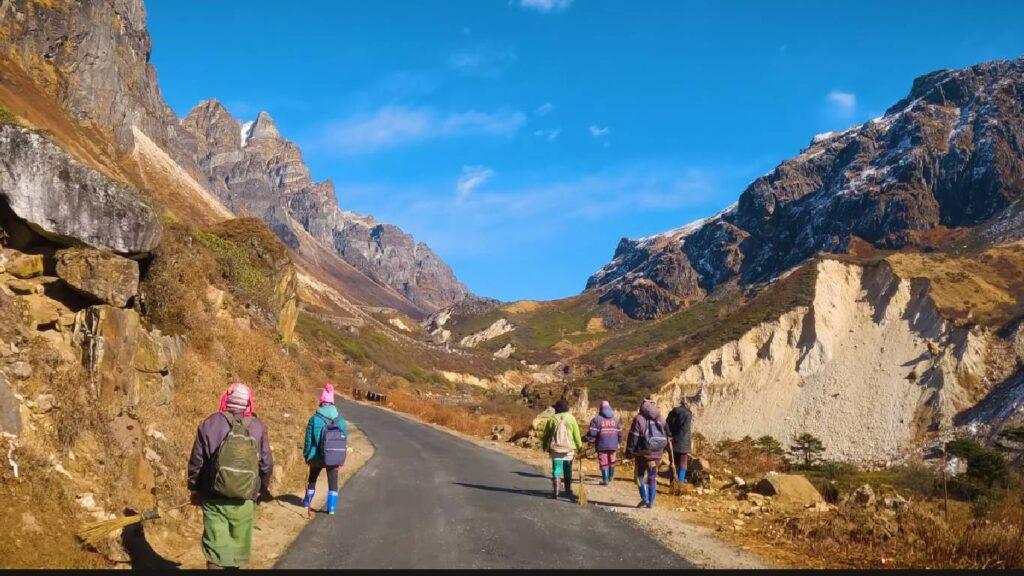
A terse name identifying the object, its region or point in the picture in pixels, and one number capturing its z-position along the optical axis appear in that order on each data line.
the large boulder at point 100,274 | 9.30
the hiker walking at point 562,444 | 11.99
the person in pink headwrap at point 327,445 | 9.89
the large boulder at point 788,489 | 11.72
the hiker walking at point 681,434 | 13.61
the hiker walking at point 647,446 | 11.23
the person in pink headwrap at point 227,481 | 6.09
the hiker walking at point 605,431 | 12.98
